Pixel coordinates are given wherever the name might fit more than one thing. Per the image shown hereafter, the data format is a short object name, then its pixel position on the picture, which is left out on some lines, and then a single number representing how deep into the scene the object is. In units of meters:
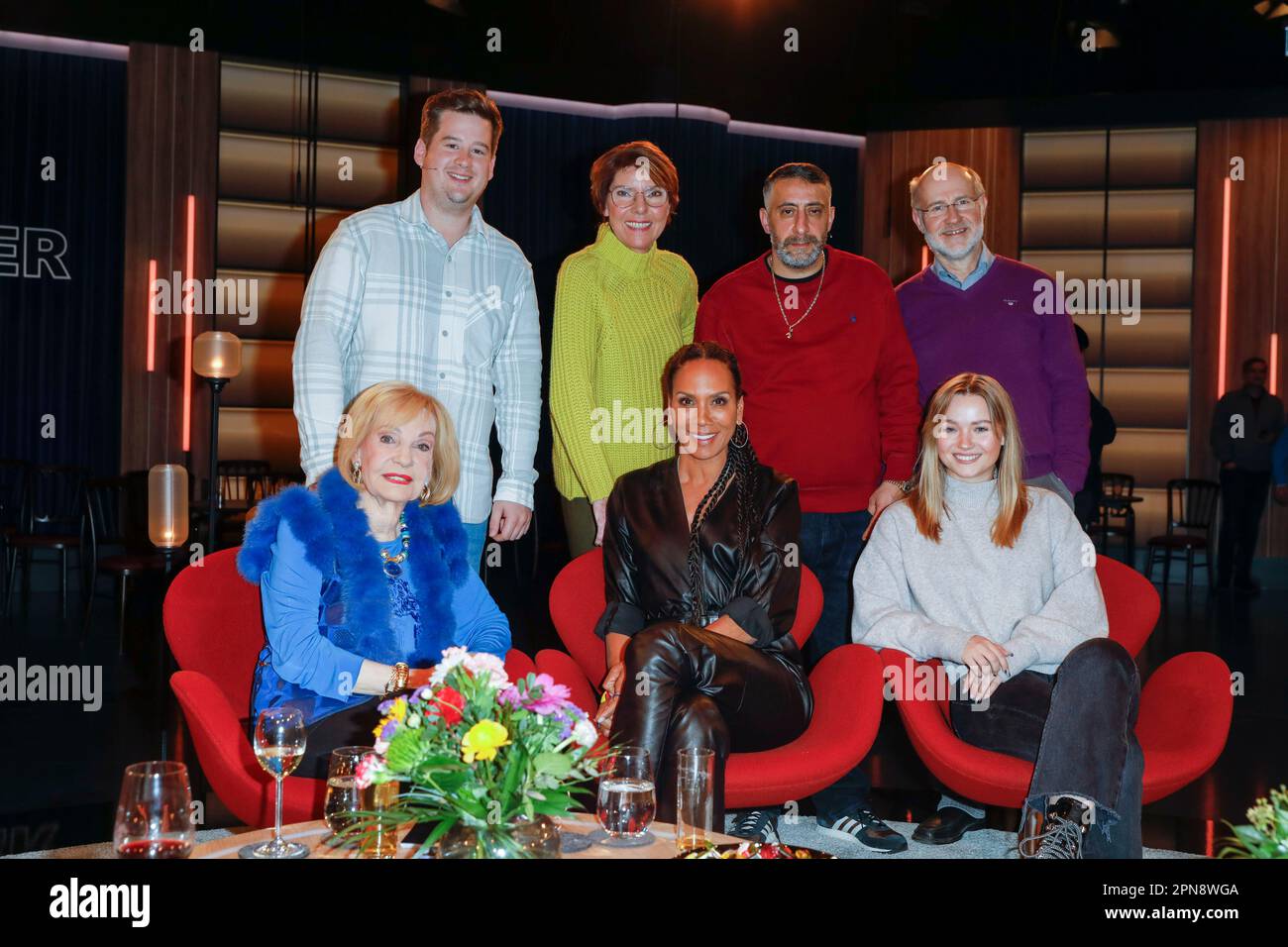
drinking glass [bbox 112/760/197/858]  1.50
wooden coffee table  1.77
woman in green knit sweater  3.24
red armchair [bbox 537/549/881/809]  2.67
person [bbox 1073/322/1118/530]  4.99
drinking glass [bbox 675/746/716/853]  1.76
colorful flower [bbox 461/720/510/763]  1.55
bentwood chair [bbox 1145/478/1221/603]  8.61
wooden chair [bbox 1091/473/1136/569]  8.48
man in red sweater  3.25
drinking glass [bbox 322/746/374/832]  1.69
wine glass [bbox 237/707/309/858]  1.84
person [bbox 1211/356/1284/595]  8.82
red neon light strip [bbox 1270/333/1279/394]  9.58
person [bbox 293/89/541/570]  2.98
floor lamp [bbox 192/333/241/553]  5.17
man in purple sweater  3.31
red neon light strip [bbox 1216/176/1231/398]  9.69
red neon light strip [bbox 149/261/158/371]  8.63
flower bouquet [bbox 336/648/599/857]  1.56
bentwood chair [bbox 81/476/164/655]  5.90
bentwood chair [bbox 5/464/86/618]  7.66
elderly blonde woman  2.46
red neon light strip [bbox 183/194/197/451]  8.69
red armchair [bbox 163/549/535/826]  2.37
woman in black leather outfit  2.80
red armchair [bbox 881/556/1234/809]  2.68
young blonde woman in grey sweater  2.78
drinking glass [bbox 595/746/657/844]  1.73
